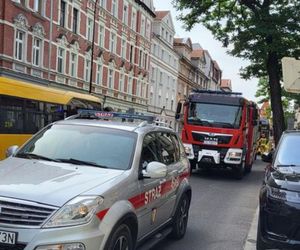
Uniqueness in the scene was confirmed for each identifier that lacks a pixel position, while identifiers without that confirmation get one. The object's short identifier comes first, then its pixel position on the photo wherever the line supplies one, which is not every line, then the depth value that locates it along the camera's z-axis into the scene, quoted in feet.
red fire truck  55.67
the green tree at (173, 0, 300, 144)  80.23
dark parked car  18.45
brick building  97.67
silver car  14.16
